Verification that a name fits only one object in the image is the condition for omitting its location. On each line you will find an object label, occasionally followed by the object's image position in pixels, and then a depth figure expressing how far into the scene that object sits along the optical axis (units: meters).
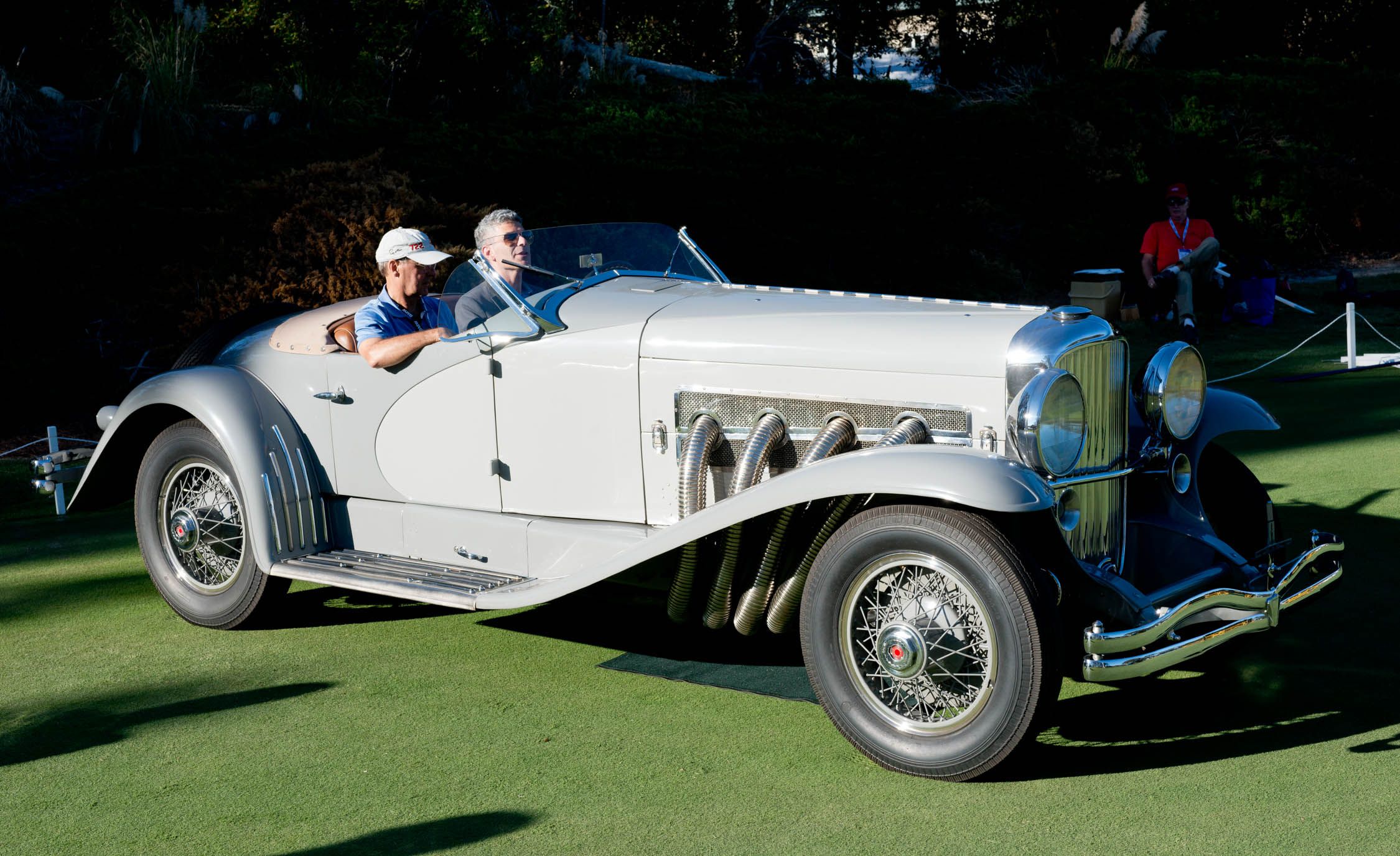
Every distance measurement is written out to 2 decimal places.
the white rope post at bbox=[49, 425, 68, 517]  7.18
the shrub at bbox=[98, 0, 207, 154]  12.27
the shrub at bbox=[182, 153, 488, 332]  9.48
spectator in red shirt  12.12
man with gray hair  4.70
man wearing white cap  4.82
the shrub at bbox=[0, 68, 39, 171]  12.08
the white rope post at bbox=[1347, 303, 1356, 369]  10.55
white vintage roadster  3.54
